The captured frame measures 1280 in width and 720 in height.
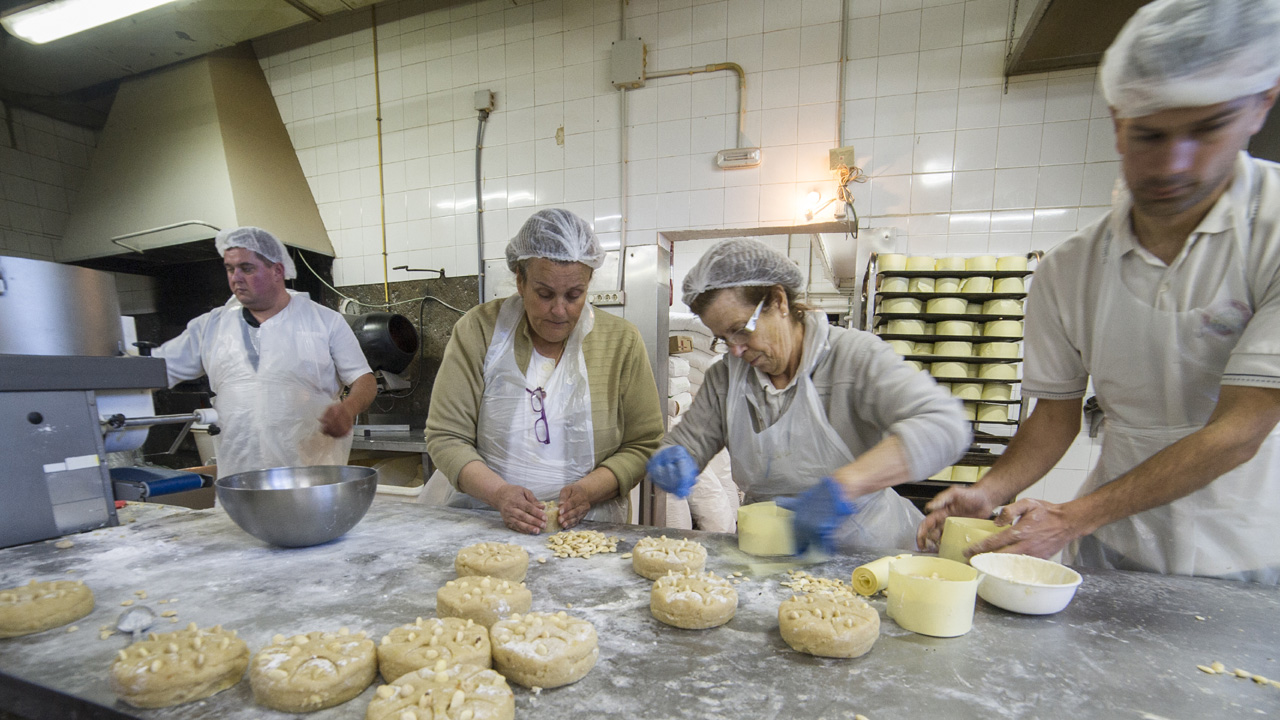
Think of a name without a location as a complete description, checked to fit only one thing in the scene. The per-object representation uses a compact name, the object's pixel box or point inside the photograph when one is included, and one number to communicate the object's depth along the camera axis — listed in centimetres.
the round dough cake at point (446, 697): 86
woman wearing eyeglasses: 178
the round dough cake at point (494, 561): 139
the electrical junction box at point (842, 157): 366
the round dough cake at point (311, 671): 91
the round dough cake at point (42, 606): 112
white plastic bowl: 120
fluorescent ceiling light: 313
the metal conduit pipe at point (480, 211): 466
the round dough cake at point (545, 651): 98
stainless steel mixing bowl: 153
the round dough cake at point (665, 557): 143
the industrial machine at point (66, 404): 156
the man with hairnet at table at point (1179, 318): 125
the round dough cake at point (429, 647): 101
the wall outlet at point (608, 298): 427
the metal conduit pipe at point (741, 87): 394
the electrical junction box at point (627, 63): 411
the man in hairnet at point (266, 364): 288
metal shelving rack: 331
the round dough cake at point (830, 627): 105
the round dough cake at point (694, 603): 117
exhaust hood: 430
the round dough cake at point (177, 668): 90
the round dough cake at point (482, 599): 121
